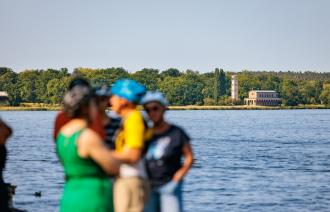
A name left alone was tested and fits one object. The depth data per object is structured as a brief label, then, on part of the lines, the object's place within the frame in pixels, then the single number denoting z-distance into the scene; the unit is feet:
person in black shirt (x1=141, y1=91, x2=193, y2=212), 50.31
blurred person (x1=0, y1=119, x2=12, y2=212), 52.11
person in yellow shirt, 44.27
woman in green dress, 37.50
